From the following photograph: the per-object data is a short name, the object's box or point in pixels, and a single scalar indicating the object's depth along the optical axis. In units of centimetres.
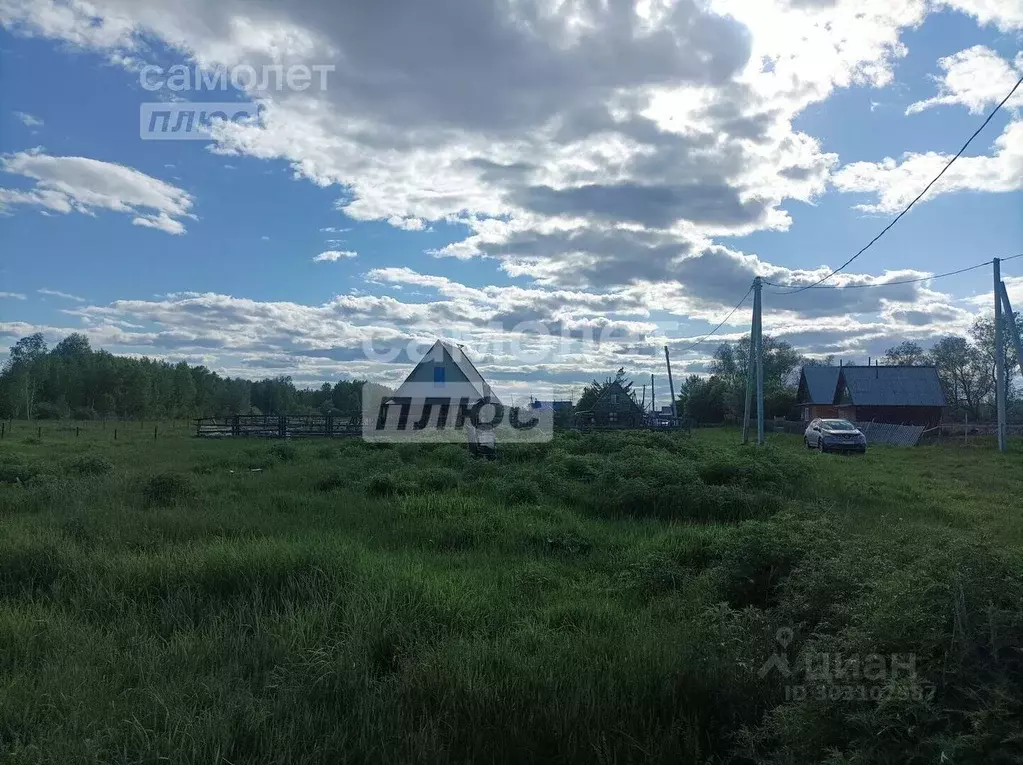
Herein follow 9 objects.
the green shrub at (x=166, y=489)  1159
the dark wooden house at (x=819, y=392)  5216
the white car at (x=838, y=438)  2572
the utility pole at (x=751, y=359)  2517
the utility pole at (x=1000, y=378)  2264
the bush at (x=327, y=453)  2119
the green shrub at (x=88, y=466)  1667
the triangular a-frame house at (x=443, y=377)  3538
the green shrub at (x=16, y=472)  1466
